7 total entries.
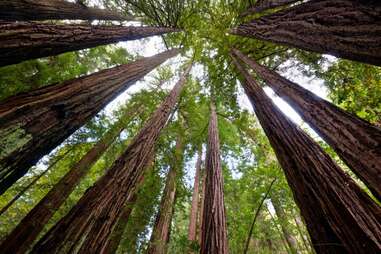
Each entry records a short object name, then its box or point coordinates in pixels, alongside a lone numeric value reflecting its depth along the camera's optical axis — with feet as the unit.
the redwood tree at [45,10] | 12.51
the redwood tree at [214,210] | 10.57
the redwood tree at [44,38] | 8.67
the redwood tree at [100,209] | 7.72
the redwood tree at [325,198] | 5.32
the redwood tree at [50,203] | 15.63
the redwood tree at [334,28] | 5.96
